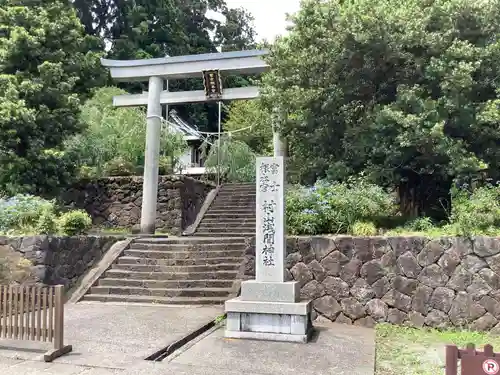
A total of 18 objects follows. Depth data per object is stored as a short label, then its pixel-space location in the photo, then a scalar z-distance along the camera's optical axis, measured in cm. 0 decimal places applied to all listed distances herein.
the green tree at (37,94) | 1248
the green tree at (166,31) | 2886
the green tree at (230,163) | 2064
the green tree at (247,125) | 2539
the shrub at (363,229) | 866
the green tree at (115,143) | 1711
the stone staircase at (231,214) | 1447
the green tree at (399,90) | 916
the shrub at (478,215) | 792
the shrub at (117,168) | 1704
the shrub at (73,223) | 1062
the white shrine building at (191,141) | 2852
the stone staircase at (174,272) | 963
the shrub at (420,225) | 895
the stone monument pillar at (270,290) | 682
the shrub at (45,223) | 1015
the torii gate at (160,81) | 1305
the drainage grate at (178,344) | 583
